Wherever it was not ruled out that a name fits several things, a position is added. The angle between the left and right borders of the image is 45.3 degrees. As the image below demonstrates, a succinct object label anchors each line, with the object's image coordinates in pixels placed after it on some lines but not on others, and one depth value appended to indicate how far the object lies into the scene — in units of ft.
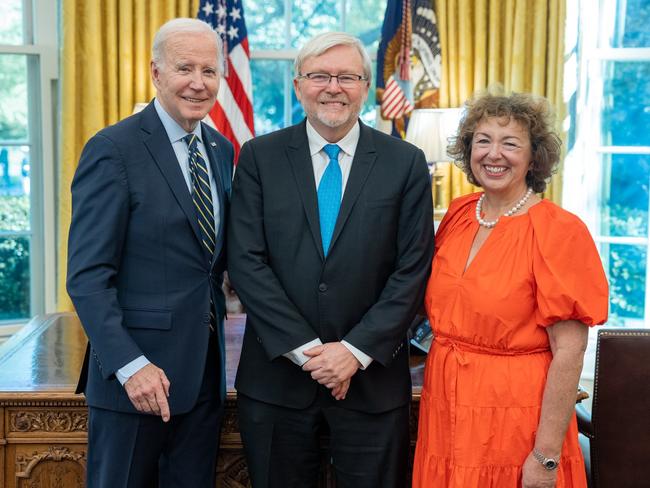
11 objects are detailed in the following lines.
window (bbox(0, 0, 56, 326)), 14.35
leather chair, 7.01
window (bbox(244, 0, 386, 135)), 15.53
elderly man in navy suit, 5.82
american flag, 14.46
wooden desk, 7.01
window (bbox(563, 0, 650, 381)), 14.52
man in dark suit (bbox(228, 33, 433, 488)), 6.25
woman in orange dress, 5.84
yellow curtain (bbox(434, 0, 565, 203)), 14.43
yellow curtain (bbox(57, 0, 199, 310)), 14.05
